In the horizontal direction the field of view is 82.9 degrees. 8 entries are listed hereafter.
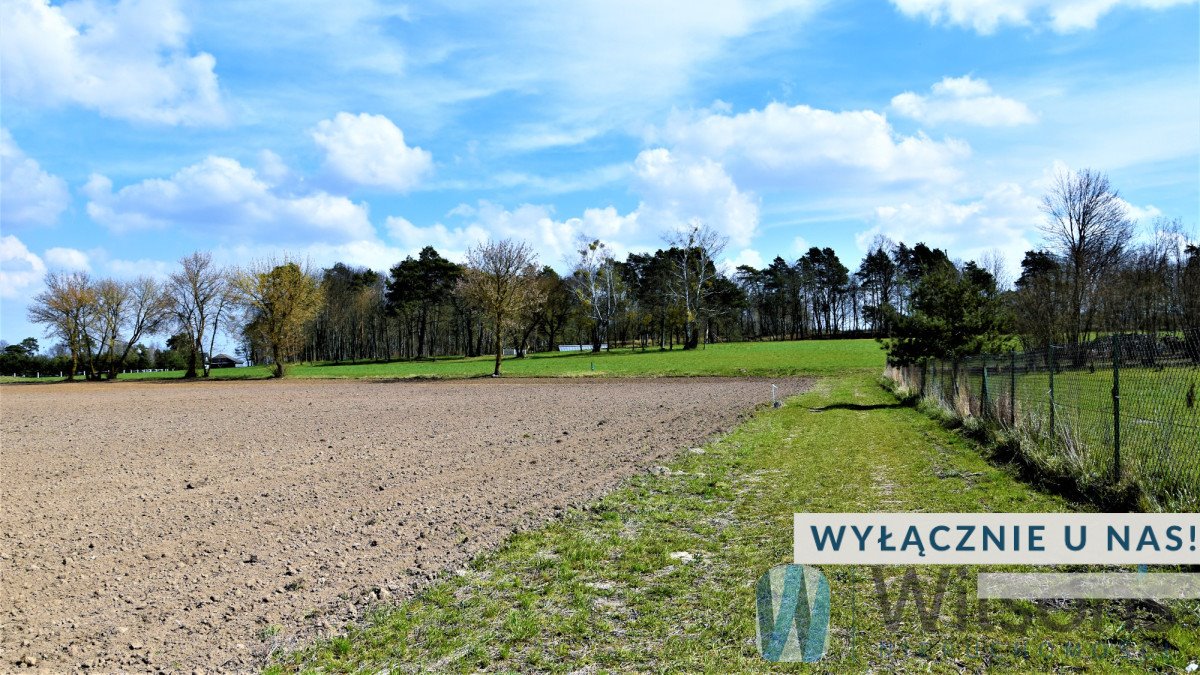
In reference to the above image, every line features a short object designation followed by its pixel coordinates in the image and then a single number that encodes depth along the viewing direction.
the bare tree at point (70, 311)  58.47
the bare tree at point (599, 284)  78.69
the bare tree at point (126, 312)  61.53
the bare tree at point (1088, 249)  42.66
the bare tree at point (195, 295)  61.00
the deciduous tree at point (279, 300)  52.62
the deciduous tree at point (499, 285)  46.56
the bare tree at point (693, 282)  73.31
